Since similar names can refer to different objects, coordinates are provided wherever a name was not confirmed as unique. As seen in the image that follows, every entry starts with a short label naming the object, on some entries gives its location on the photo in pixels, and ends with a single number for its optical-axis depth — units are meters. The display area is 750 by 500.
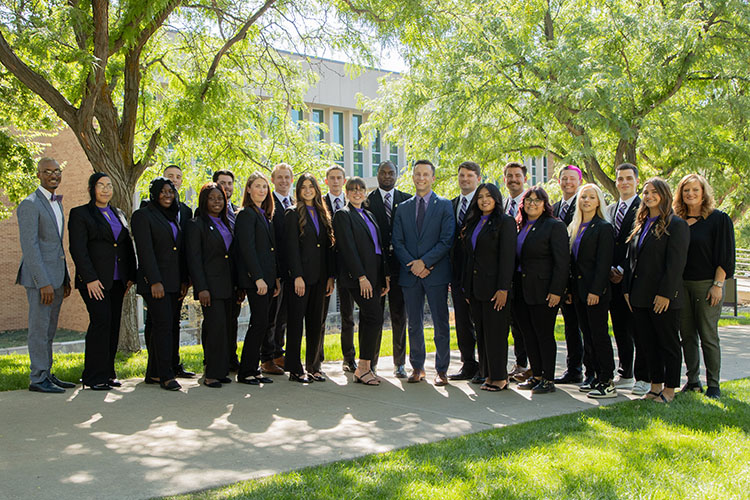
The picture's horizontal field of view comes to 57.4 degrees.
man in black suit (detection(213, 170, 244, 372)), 7.76
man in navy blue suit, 7.32
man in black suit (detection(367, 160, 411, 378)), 7.78
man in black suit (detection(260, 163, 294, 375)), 7.83
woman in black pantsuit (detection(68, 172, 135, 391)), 6.73
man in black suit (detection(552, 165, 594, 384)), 7.55
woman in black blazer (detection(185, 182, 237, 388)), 6.97
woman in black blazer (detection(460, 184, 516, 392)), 6.75
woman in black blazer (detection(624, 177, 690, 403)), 6.14
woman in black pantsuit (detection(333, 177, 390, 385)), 7.15
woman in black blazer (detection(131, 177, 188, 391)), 6.84
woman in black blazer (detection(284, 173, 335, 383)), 7.26
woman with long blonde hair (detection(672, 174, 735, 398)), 6.45
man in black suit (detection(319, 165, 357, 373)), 8.12
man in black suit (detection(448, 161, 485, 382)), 7.54
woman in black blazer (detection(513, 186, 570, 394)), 6.73
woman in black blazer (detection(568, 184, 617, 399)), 6.77
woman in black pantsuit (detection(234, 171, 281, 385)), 7.07
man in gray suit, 6.69
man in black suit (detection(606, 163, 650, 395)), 7.19
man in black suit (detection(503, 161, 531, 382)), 7.71
